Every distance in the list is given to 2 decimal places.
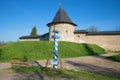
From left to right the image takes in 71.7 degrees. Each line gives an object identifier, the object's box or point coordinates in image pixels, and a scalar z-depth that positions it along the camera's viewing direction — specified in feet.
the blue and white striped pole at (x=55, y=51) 19.30
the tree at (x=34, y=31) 113.50
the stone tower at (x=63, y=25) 59.74
